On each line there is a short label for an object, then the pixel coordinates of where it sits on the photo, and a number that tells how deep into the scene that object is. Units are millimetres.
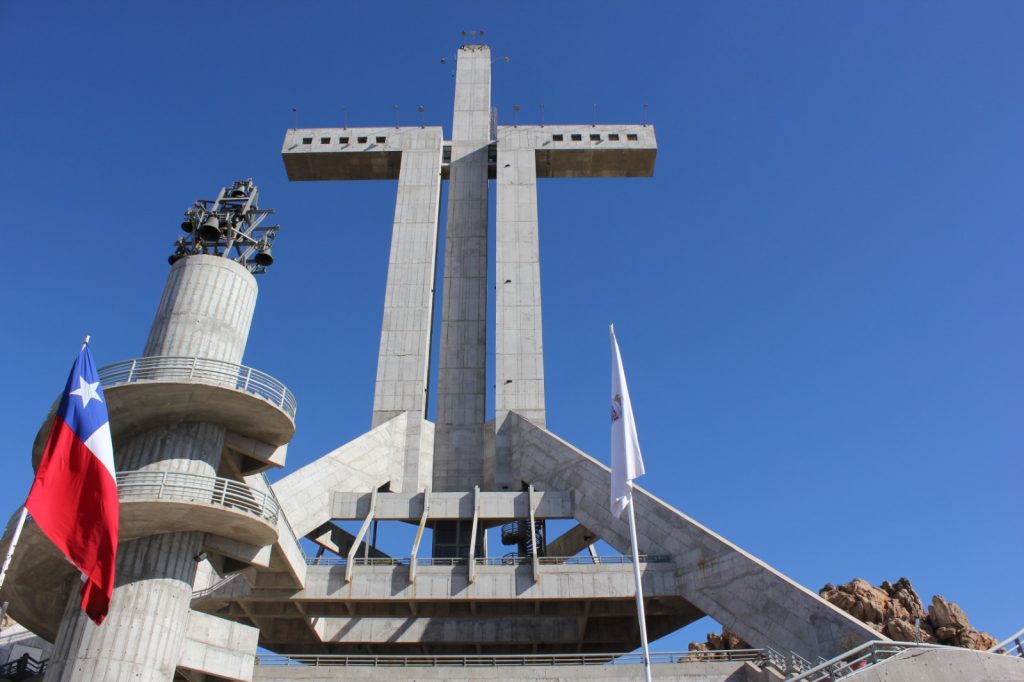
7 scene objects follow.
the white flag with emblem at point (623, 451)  13215
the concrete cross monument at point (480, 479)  24547
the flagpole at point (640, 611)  11423
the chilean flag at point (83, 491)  12438
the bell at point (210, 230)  20453
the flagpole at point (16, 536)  10680
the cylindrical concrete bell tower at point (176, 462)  15805
